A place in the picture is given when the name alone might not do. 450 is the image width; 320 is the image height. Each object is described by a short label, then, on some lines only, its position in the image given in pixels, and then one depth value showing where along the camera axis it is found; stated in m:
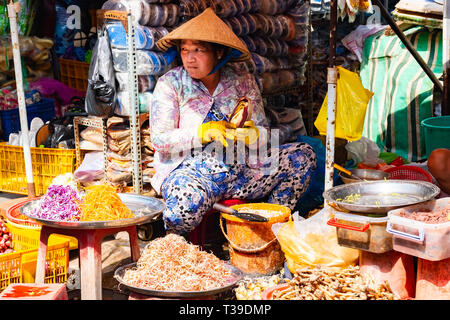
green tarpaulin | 6.92
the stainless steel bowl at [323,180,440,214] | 3.22
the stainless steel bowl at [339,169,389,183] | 5.06
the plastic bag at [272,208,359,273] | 3.48
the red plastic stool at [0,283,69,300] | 3.12
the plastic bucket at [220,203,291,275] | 4.13
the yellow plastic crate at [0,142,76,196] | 5.37
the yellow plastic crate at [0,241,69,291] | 4.02
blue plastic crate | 6.74
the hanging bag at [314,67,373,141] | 3.79
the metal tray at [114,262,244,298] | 3.22
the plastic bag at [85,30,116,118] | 4.77
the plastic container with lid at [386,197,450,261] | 2.89
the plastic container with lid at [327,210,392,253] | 3.14
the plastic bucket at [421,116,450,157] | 4.59
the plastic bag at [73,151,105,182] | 5.16
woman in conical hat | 4.29
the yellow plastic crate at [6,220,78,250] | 4.34
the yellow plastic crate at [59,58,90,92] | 7.45
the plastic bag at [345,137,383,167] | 5.73
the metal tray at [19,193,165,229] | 3.47
